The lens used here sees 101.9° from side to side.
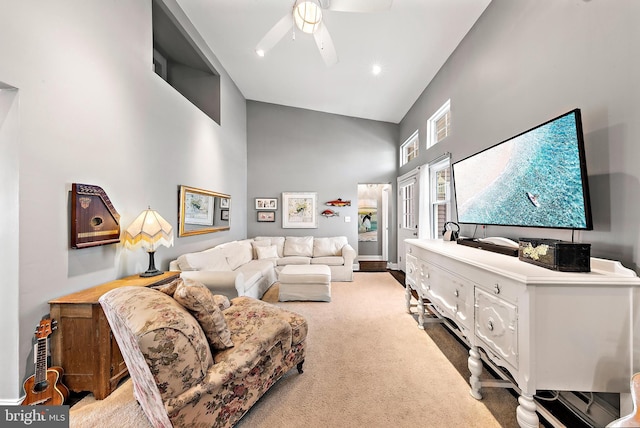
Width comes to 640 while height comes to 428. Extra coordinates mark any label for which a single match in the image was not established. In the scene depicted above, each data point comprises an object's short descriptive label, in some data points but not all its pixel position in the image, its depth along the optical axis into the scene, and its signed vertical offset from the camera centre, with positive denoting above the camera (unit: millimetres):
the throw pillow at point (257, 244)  5275 -566
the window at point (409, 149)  5170 +1455
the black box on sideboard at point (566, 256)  1380 -215
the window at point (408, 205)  5000 +244
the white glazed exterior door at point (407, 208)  4785 +179
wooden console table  1738 -843
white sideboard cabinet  1279 -573
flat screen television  1486 +263
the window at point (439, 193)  3855 +387
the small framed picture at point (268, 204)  6129 +309
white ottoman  3779 -1010
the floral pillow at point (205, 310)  1402 -521
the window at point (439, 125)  3736 +1452
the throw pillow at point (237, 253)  4121 -620
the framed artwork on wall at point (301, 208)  6129 +214
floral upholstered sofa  1172 -760
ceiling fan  1924 +1619
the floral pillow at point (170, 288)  1507 -417
